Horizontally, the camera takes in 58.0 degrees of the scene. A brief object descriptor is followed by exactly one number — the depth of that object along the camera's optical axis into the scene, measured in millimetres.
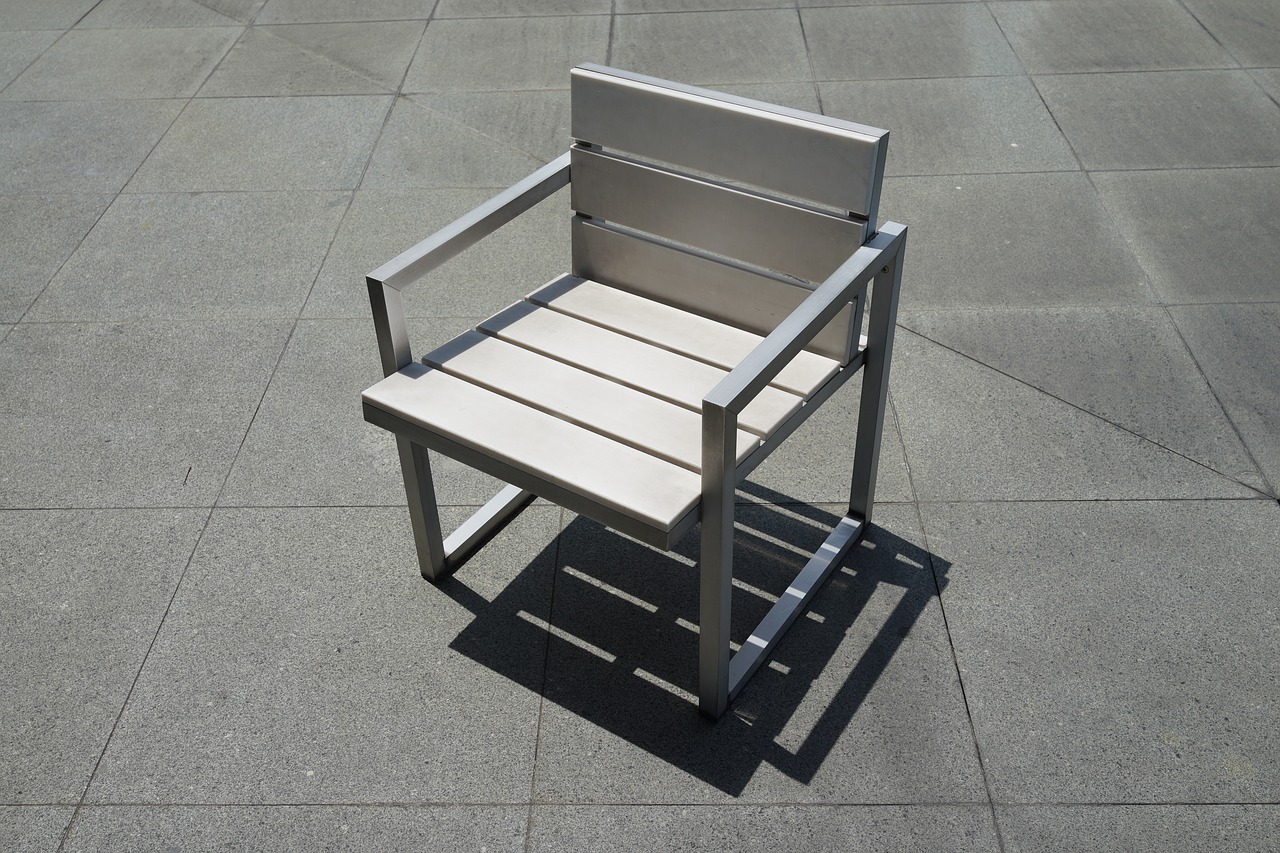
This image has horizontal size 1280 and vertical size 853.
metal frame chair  2525
